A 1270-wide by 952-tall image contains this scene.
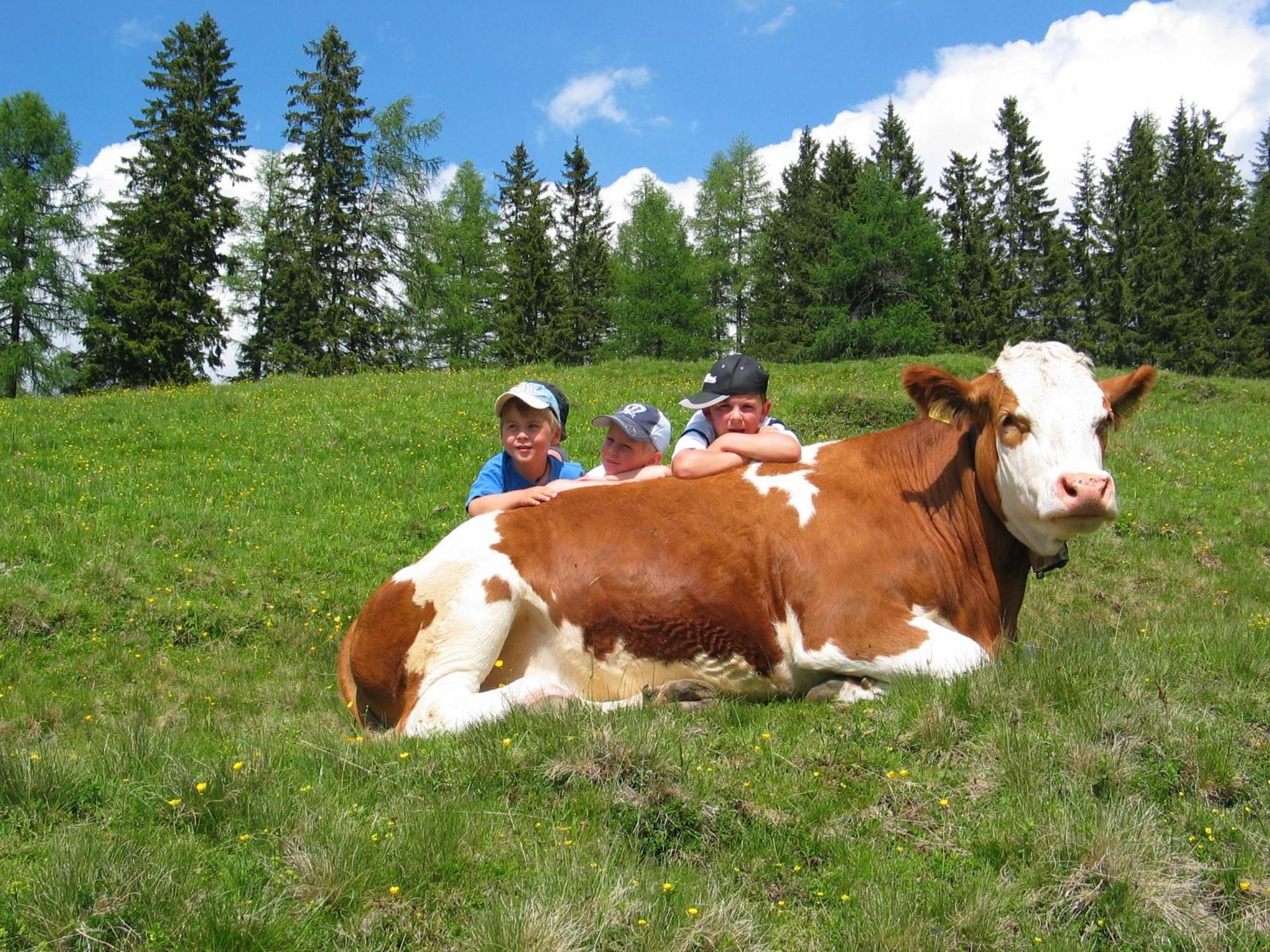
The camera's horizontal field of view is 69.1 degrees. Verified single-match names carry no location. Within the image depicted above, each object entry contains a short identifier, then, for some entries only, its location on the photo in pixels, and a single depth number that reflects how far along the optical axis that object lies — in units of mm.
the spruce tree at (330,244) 48688
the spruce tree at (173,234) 43812
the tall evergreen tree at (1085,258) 66125
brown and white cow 5148
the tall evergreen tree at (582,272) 63062
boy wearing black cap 6160
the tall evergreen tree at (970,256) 62781
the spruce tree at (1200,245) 62688
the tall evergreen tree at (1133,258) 63531
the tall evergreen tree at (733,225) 70438
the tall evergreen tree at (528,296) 61562
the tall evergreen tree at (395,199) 47531
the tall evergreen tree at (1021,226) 65125
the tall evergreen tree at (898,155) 73000
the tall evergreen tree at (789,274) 64688
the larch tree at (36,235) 43406
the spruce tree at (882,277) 59688
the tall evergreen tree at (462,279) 51875
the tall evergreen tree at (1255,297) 61812
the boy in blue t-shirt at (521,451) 6595
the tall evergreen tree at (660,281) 62875
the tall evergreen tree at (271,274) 48875
